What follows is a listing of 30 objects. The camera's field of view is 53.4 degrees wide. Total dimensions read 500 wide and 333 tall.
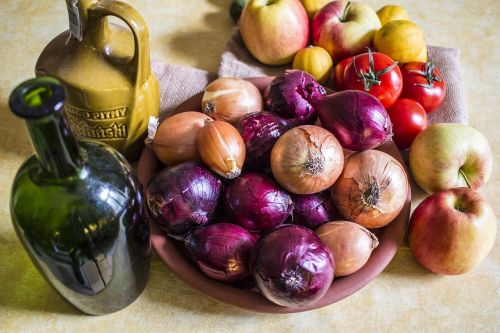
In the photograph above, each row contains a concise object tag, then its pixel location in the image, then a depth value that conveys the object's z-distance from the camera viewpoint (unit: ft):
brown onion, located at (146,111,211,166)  2.18
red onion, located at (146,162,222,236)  1.97
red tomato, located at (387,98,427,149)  2.54
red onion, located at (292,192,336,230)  2.08
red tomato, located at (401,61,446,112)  2.68
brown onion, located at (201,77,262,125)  2.34
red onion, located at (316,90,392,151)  2.10
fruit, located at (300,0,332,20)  3.16
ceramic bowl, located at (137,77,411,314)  1.87
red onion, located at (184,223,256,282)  1.87
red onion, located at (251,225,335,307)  1.72
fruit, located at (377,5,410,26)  3.10
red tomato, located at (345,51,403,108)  2.56
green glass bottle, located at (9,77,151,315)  1.50
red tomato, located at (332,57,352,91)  2.76
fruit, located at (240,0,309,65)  2.94
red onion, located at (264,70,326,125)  2.27
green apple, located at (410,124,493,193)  2.30
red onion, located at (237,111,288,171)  2.14
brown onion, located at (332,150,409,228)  2.02
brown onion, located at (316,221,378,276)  1.91
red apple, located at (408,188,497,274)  2.03
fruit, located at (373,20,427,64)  2.80
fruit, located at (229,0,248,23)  3.33
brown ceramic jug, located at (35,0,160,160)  2.07
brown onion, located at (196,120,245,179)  2.02
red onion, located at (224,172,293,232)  1.99
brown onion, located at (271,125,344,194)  1.96
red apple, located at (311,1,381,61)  2.94
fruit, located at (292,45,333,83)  2.84
